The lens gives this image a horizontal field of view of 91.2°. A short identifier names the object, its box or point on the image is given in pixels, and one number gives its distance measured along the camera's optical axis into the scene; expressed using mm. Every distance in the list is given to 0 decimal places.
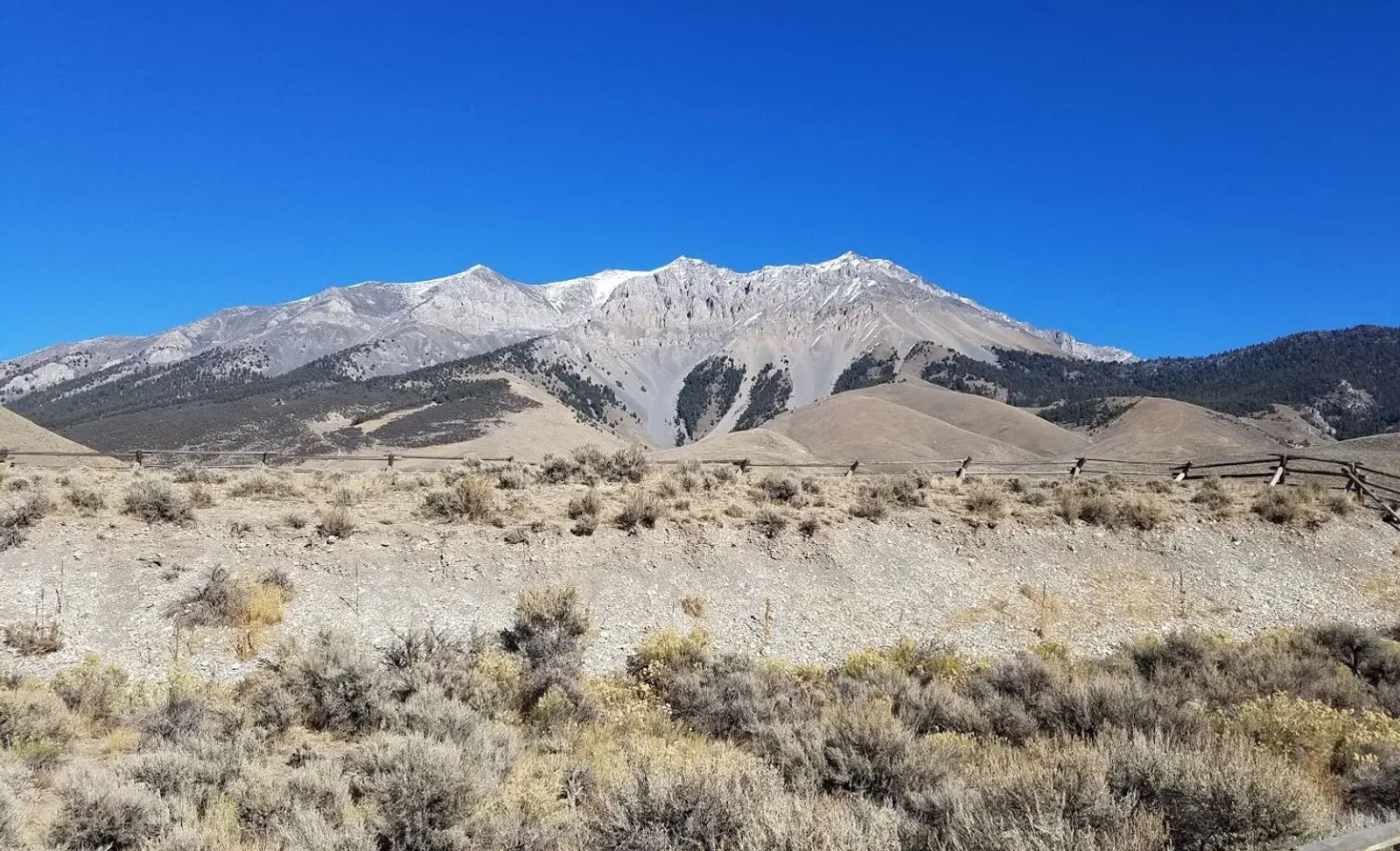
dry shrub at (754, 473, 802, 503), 19953
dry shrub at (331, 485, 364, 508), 17078
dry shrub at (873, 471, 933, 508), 20750
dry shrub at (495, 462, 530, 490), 19781
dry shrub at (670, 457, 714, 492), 20797
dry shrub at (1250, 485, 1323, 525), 20266
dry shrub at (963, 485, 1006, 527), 19638
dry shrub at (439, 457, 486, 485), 21109
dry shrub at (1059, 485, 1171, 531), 19688
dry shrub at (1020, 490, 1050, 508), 21216
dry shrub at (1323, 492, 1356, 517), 20938
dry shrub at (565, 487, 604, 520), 17344
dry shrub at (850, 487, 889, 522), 19047
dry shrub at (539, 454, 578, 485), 21375
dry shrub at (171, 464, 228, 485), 19605
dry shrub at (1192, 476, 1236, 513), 20880
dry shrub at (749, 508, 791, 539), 17609
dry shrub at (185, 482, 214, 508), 16297
